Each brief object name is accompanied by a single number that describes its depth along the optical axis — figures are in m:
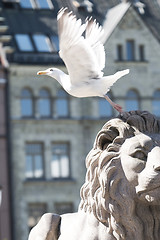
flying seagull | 12.17
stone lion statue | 9.92
